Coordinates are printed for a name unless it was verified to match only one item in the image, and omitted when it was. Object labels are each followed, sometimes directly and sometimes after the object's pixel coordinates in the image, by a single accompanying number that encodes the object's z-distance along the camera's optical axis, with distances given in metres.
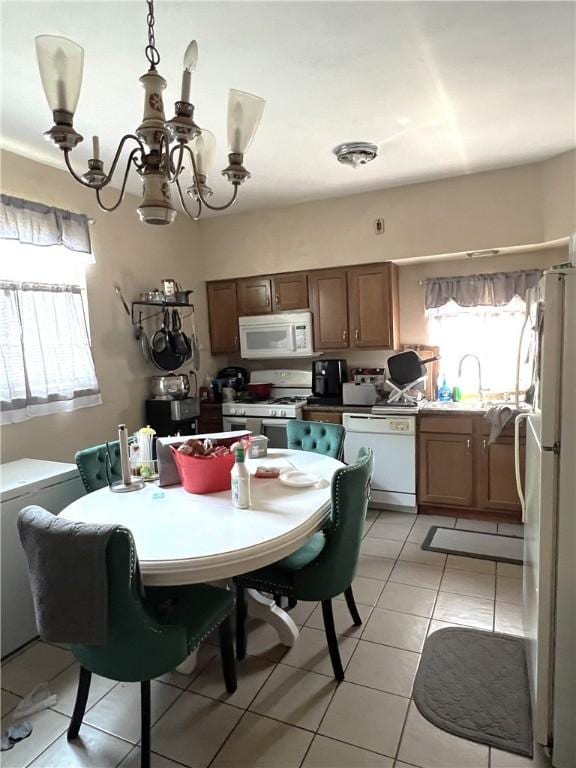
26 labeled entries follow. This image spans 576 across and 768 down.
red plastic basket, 2.02
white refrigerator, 1.43
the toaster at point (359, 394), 3.82
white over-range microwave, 4.13
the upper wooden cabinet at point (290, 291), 4.14
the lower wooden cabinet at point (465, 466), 3.38
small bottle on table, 1.85
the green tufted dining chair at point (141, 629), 1.38
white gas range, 3.99
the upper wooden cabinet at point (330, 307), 4.00
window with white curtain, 2.67
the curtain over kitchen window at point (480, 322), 3.74
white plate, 2.09
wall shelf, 3.64
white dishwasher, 3.59
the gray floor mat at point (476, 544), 2.96
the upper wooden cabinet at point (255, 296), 4.30
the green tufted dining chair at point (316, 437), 2.74
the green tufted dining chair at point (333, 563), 1.86
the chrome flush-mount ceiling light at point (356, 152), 2.83
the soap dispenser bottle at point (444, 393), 3.91
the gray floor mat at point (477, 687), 1.68
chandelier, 1.28
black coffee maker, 4.10
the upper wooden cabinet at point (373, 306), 3.86
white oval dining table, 1.47
